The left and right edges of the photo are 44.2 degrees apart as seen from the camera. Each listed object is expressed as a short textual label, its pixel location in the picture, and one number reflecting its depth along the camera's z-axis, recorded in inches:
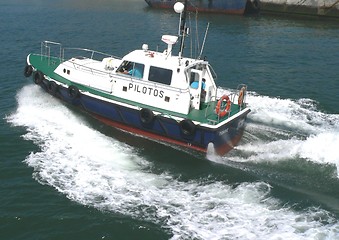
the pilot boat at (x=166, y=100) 596.4
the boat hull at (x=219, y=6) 1882.4
